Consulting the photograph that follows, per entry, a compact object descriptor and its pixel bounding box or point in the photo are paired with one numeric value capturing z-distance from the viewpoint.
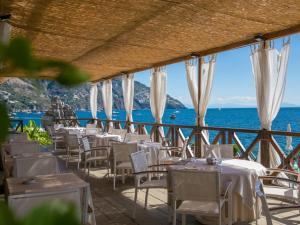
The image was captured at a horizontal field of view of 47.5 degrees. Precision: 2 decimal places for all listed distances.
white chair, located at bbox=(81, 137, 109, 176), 6.72
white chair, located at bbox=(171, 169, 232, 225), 3.23
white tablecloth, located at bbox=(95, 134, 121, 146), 8.35
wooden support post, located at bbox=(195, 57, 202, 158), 7.91
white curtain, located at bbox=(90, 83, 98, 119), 14.90
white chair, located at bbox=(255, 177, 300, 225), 2.83
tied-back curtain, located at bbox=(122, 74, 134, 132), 11.70
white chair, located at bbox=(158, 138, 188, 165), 6.41
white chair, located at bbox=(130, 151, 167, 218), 4.33
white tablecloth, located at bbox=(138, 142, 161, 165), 6.41
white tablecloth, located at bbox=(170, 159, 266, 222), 3.79
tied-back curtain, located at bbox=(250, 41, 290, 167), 6.06
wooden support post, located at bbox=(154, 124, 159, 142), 9.65
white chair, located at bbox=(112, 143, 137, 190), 6.02
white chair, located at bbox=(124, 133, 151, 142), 7.80
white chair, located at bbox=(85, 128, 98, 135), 9.87
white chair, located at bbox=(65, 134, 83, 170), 8.01
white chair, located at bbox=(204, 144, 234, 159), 5.34
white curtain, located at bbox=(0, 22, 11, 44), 4.80
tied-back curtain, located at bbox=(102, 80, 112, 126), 13.66
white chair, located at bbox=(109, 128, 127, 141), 9.49
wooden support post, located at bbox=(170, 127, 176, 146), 8.81
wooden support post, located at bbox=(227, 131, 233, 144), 6.90
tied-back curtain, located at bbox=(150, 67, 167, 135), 9.83
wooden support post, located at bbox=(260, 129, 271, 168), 6.04
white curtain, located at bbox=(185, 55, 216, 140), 7.83
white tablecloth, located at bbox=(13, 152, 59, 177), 3.74
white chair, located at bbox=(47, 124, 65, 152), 10.10
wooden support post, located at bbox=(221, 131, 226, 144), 7.12
